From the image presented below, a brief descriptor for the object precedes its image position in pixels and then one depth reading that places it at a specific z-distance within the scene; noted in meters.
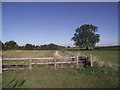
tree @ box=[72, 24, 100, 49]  41.21
